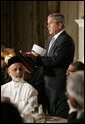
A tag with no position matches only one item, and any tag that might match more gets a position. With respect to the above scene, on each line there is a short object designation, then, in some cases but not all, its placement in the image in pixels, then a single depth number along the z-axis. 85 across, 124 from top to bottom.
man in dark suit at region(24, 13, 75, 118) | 6.08
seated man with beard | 5.41
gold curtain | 11.01
